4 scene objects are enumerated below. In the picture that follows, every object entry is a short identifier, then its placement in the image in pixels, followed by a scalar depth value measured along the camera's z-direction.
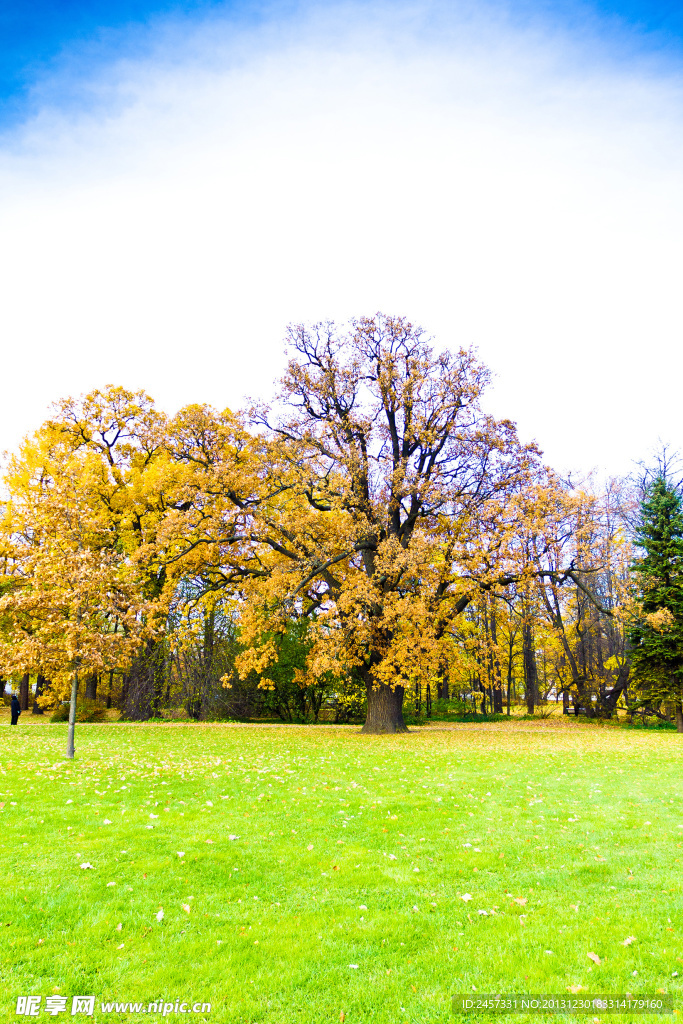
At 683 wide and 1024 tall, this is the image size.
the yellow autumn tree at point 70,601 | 12.70
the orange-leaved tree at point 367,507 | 19.94
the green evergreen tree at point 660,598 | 24.28
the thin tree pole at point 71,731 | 12.75
